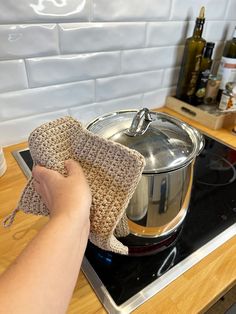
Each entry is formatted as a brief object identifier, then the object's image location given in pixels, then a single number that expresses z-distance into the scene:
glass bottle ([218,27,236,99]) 0.85
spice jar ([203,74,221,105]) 0.86
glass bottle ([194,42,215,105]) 0.83
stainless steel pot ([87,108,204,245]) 0.36
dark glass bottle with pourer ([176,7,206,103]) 0.80
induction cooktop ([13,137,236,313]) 0.38
